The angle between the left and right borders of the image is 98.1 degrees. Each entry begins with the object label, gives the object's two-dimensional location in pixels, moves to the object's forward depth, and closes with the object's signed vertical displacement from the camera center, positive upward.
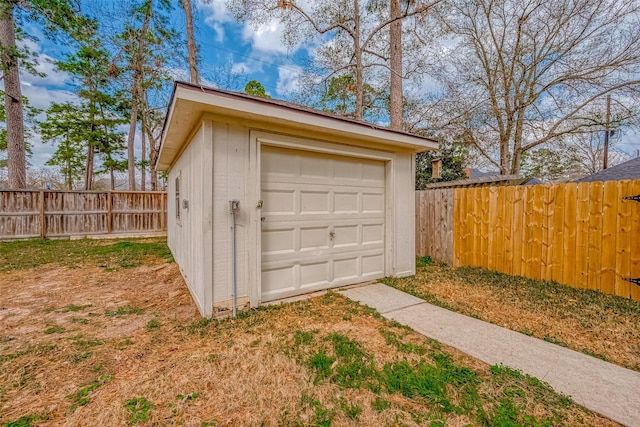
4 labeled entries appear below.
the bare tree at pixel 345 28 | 7.89 +5.70
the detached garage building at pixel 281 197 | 3.14 +0.15
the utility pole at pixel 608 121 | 9.54 +3.05
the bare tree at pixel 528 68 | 9.10 +5.17
